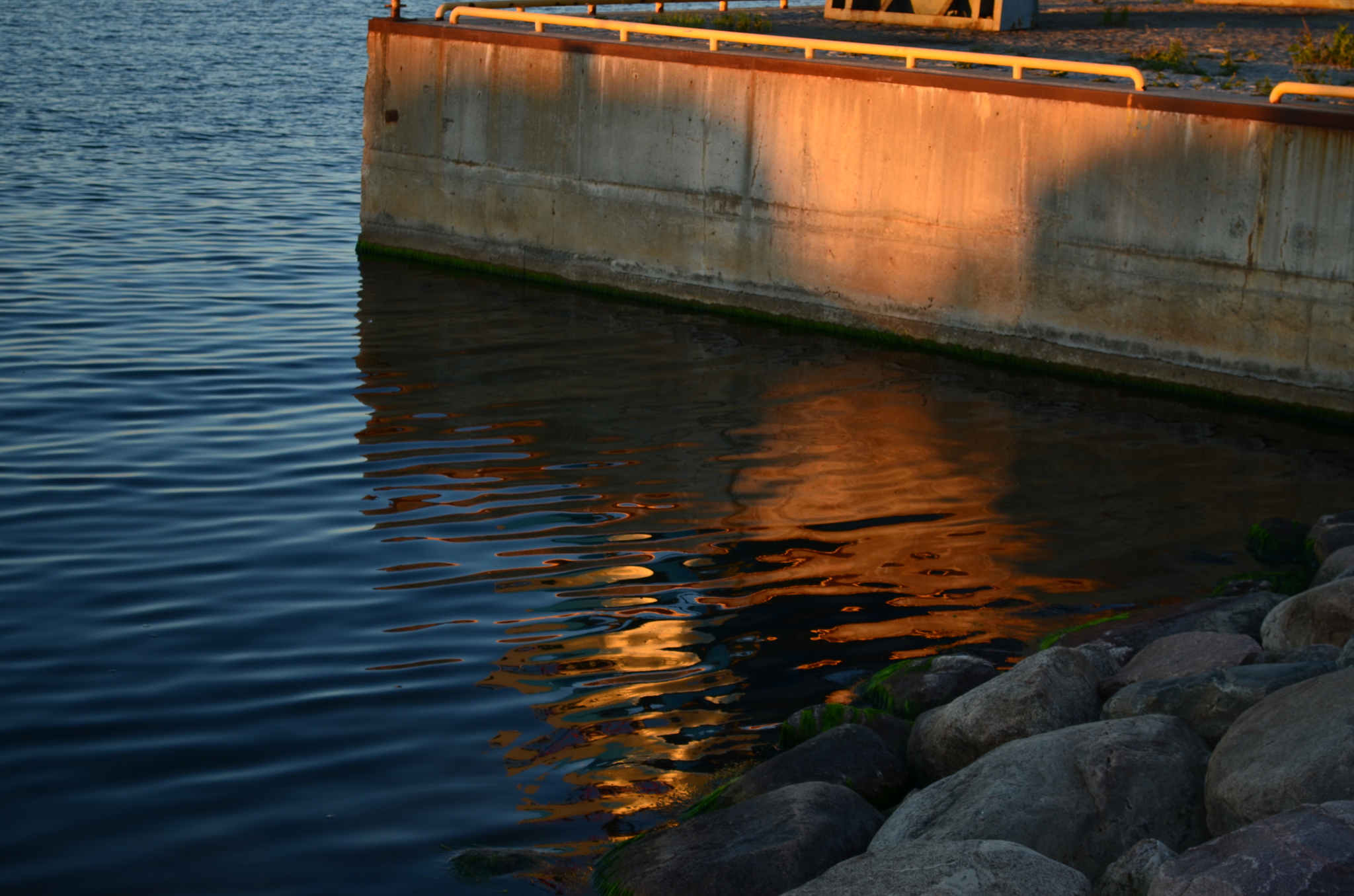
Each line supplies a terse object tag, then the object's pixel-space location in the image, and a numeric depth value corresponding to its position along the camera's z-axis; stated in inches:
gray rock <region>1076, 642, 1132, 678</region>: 267.0
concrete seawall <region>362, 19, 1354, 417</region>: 471.8
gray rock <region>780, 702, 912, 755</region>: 253.3
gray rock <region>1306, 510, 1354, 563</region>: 348.8
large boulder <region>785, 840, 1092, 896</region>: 169.9
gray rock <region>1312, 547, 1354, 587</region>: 312.0
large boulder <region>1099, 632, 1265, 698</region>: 249.0
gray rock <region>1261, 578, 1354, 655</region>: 257.8
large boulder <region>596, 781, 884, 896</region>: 197.2
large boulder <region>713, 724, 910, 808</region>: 228.8
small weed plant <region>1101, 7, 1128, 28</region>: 872.9
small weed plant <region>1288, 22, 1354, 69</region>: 668.7
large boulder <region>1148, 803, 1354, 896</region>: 158.9
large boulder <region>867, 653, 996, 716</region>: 265.9
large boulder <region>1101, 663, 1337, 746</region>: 220.4
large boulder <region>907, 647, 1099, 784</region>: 231.9
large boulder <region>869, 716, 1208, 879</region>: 196.7
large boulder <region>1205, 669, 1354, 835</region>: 185.5
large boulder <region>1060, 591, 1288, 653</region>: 287.0
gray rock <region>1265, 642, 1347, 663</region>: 238.1
